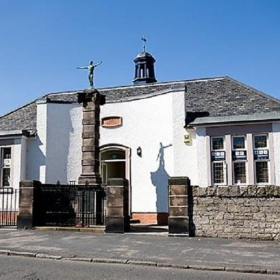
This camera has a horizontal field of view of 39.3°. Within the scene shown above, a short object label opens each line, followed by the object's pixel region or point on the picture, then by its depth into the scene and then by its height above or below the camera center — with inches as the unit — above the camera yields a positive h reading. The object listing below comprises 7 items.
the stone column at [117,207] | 514.9 -25.8
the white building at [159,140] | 619.2 +81.6
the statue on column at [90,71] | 665.0 +197.0
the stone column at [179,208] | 478.0 -25.5
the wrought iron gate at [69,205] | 573.0 -25.6
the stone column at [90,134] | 623.4 +86.3
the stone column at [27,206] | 556.1 -25.8
